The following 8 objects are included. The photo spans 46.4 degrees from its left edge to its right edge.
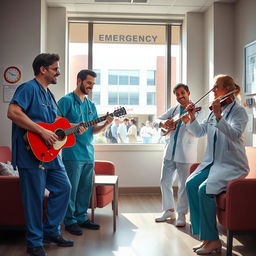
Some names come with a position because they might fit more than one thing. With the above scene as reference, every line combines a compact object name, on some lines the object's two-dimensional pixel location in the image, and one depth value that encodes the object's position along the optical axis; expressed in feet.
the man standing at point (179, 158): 9.97
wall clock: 12.32
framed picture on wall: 11.06
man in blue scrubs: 7.10
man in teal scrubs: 9.06
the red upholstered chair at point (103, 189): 10.24
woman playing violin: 7.67
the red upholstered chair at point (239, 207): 7.34
